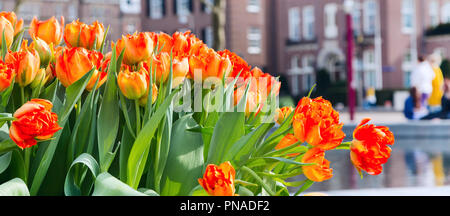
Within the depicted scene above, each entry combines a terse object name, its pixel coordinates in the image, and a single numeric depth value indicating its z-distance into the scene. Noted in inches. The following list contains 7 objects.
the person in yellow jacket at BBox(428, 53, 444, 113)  614.5
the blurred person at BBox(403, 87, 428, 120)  578.9
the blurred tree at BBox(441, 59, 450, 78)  1270.9
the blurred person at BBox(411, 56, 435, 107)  584.4
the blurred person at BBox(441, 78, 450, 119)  565.0
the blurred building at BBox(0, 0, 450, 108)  1378.0
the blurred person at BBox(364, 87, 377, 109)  1195.3
